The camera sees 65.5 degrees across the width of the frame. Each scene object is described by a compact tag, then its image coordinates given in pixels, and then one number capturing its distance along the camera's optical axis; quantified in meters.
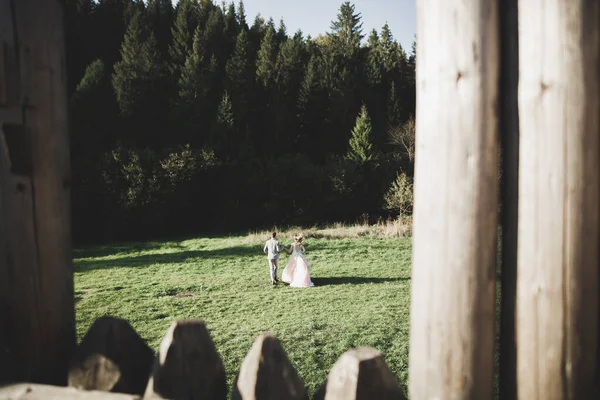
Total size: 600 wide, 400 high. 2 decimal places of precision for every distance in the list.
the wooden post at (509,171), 1.17
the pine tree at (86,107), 28.22
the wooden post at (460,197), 1.14
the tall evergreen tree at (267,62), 37.41
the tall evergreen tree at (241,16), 46.72
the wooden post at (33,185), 1.36
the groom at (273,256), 11.04
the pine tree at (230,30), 39.56
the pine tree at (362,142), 32.22
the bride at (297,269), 10.66
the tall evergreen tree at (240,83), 34.50
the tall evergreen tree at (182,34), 36.67
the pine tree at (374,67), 42.03
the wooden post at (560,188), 1.07
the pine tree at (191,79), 32.91
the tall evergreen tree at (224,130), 30.87
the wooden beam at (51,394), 1.25
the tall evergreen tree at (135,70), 31.00
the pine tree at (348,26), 51.81
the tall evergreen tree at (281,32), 46.98
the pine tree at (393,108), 39.03
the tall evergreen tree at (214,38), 36.69
